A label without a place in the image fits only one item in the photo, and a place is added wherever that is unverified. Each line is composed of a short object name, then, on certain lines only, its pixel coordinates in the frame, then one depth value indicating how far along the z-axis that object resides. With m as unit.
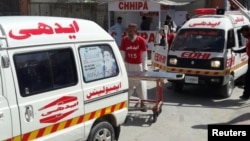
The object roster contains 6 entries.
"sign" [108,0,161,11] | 15.59
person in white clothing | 16.11
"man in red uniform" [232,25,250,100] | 9.08
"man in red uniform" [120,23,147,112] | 7.83
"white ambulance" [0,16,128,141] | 4.06
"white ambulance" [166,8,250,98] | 9.13
